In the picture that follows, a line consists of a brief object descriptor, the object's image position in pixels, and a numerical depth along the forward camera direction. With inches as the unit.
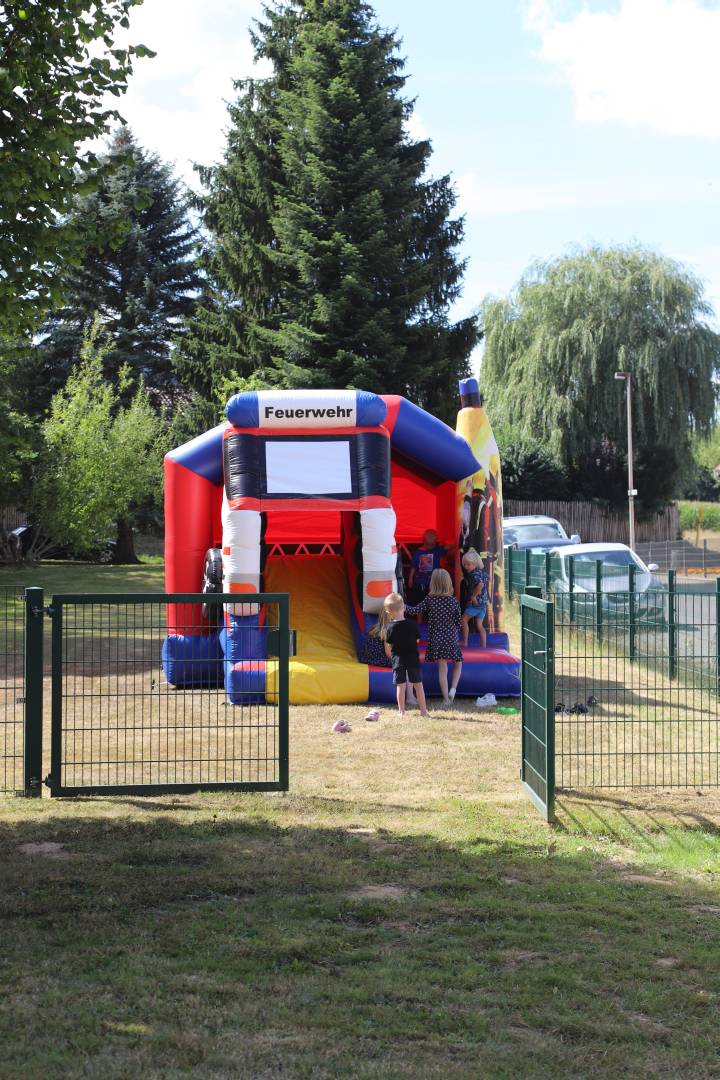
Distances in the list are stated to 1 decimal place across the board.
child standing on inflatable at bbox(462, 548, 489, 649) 596.1
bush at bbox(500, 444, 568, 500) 1964.8
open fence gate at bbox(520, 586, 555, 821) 313.7
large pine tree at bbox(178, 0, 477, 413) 1272.1
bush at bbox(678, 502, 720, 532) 2728.3
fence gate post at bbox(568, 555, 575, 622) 426.6
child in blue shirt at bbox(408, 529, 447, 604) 625.0
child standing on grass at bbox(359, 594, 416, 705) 530.6
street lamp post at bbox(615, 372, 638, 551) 1651.1
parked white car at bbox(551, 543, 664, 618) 791.1
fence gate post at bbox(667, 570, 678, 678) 537.6
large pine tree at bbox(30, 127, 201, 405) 1875.0
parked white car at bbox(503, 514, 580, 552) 1273.4
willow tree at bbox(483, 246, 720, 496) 1759.4
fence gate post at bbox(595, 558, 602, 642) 523.9
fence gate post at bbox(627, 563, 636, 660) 689.0
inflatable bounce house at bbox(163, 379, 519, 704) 523.2
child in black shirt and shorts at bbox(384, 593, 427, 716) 482.0
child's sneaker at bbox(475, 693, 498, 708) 519.8
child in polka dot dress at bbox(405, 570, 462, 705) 521.0
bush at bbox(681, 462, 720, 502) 3420.3
